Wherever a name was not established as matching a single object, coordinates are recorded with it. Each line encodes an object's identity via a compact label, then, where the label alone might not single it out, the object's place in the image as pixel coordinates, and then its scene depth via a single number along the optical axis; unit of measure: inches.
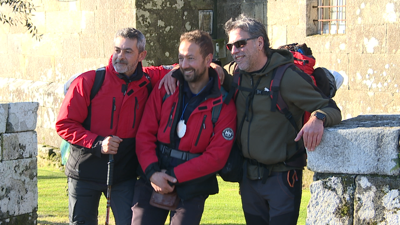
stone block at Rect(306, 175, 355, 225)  120.0
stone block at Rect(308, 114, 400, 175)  114.5
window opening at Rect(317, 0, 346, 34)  306.5
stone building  274.2
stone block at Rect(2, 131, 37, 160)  216.5
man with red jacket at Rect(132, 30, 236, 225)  145.0
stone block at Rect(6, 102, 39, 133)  215.6
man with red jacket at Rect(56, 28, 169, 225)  154.9
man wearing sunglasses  140.5
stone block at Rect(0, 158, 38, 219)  215.6
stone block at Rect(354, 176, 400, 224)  115.3
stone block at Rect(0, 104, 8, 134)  211.8
